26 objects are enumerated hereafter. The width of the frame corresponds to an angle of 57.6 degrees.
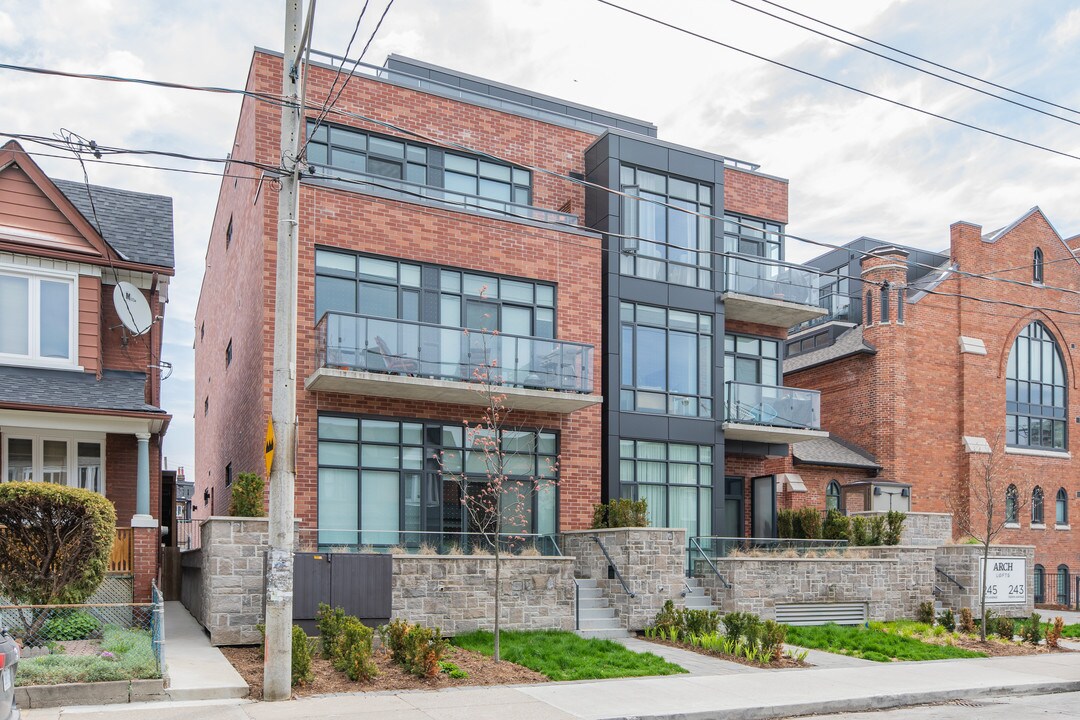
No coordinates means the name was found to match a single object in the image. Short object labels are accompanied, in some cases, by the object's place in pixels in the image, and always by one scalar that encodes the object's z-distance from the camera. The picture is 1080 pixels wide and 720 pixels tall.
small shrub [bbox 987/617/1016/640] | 19.62
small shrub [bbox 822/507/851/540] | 23.39
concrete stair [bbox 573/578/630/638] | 17.72
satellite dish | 17.59
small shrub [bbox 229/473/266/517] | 16.17
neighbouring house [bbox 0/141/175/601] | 16.47
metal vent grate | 20.08
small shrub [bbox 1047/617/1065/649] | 19.05
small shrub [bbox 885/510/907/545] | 22.83
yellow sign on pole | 12.02
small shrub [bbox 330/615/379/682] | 12.70
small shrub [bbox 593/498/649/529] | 20.03
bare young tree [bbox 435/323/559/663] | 19.09
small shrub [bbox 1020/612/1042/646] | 19.22
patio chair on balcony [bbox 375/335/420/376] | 18.42
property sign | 23.02
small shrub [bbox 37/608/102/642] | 13.70
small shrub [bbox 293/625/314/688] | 12.30
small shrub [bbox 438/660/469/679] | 13.30
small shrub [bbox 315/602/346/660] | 13.88
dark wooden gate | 14.82
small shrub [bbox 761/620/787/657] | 15.61
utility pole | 11.66
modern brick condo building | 18.95
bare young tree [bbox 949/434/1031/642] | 30.24
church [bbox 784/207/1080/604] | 30.39
